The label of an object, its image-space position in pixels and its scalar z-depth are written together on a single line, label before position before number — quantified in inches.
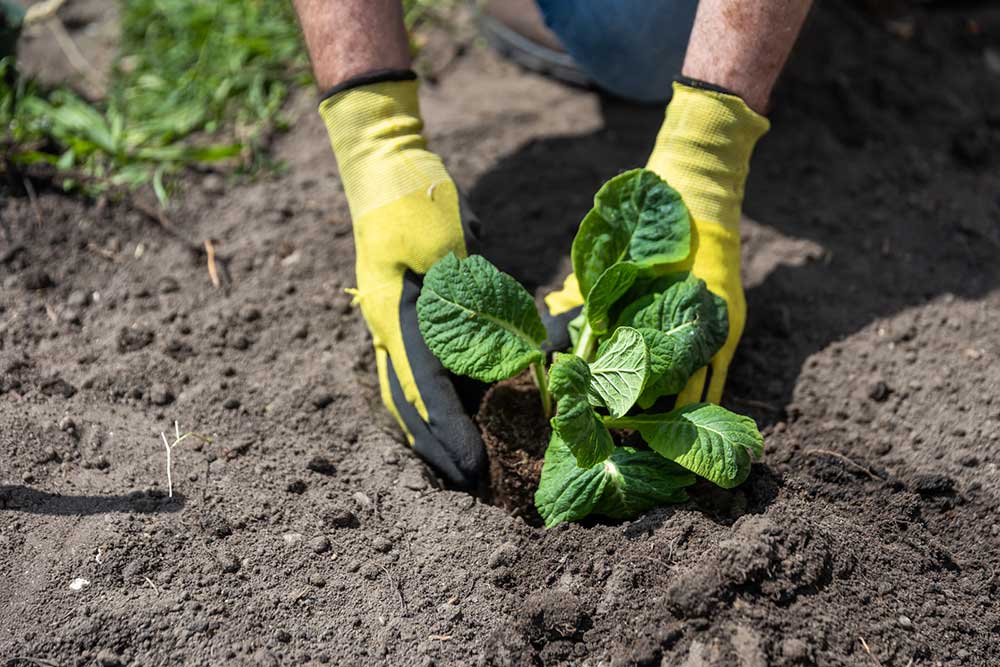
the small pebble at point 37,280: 64.1
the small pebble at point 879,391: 61.7
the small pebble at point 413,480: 59.1
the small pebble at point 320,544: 57.3
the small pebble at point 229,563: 56.7
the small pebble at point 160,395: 60.8
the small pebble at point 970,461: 59.4
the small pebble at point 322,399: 61.3
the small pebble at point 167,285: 64.7
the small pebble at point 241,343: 63.1
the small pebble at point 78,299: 64.1
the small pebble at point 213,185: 68.9
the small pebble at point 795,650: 54.2
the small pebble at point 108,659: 54.7
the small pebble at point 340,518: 58.0
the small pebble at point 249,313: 63.9
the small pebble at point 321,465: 59.4
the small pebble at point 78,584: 55.9
